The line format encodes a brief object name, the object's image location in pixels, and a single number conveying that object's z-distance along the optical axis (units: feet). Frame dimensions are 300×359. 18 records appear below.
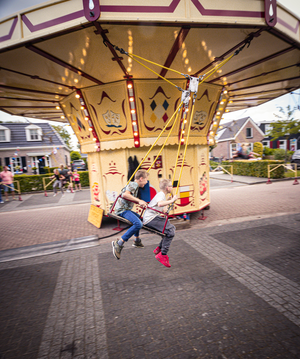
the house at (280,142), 115.96
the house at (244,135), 116.67
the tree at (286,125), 70.38
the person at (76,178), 52.08
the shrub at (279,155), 74.28
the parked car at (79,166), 93.66
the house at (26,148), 88.28
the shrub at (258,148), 92.80
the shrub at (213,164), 89.68
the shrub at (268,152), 90.85
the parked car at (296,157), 75.24
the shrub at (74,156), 120.26
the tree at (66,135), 139.73
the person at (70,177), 51.31
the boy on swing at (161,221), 13.36
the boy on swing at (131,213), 13.35
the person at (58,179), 48.46
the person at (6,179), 45.91
